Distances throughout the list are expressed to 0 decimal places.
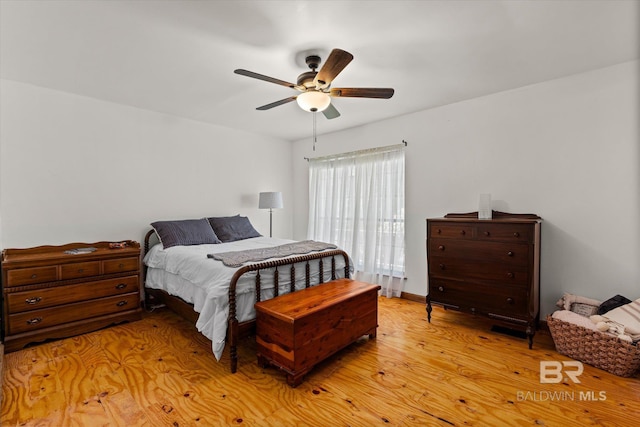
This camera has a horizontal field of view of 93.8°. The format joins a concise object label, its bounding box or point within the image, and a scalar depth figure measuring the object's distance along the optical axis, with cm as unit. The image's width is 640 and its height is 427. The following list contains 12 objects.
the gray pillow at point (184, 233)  339
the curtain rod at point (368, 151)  389
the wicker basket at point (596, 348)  209
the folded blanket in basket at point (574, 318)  228
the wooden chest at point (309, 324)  202
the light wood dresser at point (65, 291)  253
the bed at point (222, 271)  220
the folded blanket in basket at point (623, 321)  213
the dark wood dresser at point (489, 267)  258
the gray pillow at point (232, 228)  394
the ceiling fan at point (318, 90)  213
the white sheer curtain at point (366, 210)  396
